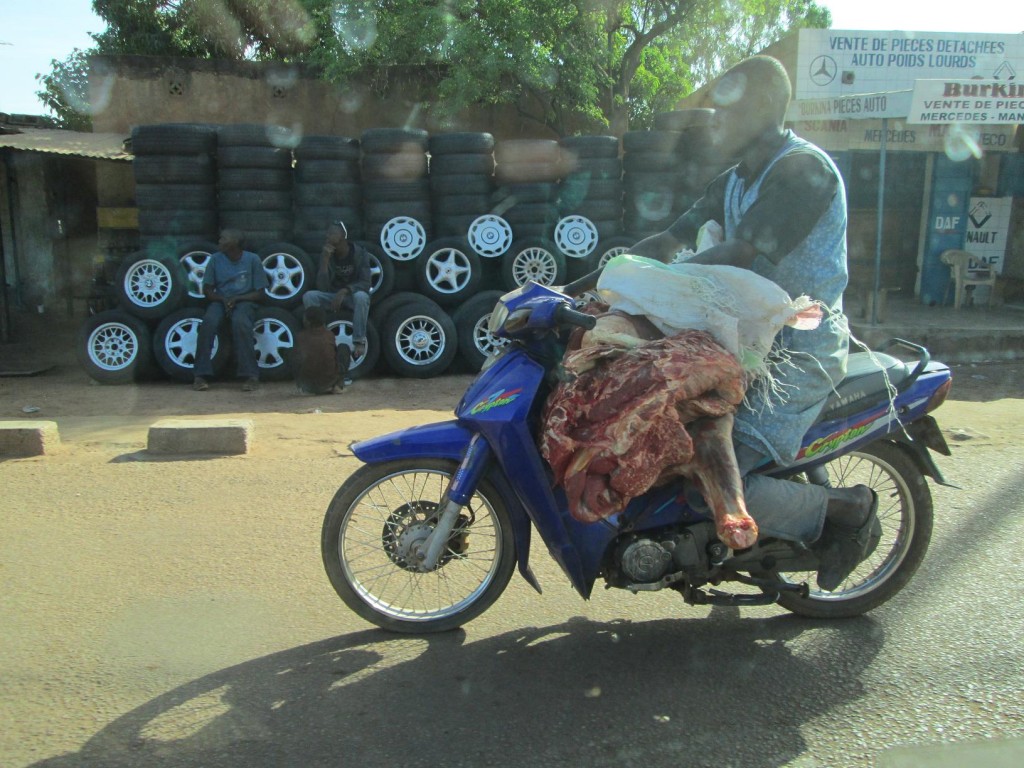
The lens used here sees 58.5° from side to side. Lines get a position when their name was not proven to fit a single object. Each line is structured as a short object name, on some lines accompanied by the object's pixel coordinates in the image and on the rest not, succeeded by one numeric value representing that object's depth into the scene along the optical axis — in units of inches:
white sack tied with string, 123.6
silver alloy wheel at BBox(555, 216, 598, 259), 393.7
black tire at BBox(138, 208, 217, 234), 373.7
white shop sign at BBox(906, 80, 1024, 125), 394.3
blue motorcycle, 127.1
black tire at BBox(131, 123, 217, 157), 371.6
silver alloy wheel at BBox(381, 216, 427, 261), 383.2
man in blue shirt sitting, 359.6
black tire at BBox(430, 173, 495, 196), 389.1
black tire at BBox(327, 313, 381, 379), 369.1
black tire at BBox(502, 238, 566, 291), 384.2
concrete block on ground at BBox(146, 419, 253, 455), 246.7
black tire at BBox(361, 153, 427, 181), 382.6
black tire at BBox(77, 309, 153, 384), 366.0
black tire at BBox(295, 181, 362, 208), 379.9
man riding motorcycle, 124.1
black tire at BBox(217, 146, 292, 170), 375.2
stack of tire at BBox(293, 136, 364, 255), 378.6
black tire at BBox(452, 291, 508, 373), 378.6
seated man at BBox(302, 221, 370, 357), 361.4
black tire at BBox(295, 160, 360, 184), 378.3
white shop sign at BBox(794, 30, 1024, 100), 541.3
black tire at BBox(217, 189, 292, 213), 377.4
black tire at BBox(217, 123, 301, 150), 376.2
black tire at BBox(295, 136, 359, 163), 378.3
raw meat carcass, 117.7
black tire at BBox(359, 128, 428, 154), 382.0
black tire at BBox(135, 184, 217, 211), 373.1
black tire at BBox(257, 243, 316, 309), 371.2
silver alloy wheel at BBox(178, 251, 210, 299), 370.9
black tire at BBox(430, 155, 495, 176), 388.5
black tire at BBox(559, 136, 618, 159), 396.5
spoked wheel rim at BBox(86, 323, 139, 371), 366.6
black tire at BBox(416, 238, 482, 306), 383.6
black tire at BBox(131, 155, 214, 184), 372.2
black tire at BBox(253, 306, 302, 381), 366.6
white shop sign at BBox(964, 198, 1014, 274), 568.1
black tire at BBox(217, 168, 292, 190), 376.5
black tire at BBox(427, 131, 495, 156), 388.8
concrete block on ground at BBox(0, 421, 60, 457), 245.1
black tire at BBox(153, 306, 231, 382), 365.7
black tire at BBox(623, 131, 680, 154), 393.4
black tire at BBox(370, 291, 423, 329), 375.6
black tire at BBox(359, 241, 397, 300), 378.0
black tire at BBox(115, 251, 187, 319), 365.4
